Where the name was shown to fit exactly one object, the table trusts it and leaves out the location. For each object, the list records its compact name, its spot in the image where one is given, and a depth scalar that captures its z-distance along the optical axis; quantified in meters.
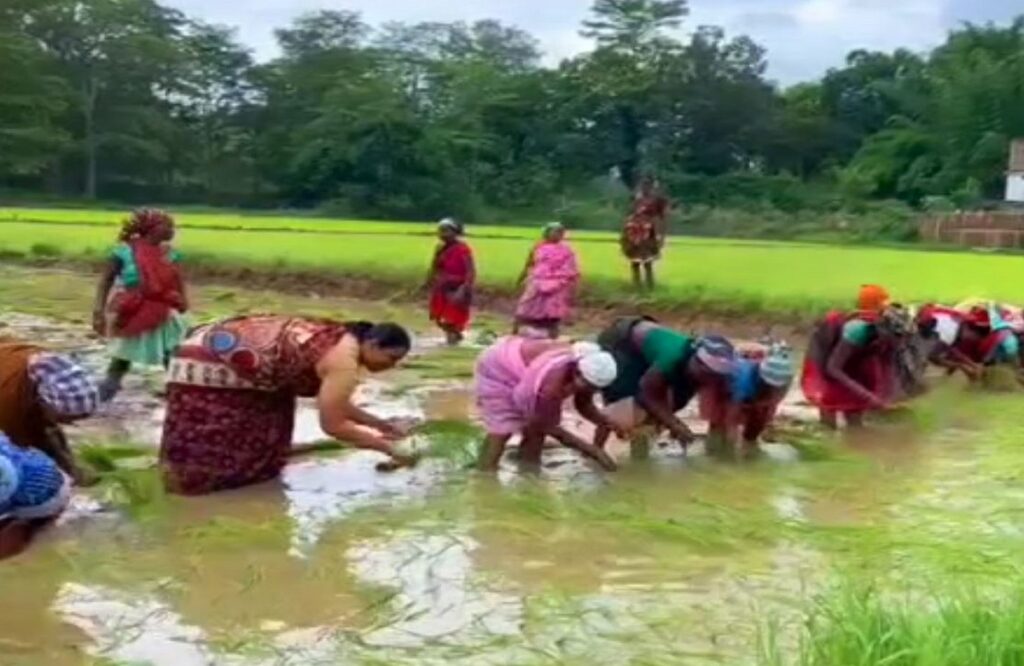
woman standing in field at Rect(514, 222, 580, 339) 14.80
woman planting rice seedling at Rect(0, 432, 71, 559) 5.04
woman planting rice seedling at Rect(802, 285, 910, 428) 10.19
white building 52.21
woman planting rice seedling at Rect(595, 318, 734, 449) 8.80
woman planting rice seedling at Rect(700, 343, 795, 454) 8.90
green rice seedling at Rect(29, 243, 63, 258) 25.06
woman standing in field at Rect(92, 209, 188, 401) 10.00
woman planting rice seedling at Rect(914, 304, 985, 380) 12.24
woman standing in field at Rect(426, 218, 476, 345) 14.95
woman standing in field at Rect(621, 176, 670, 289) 18.77
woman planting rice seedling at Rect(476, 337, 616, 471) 7.95
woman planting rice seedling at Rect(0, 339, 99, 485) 6.43
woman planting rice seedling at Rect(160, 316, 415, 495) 7.29
